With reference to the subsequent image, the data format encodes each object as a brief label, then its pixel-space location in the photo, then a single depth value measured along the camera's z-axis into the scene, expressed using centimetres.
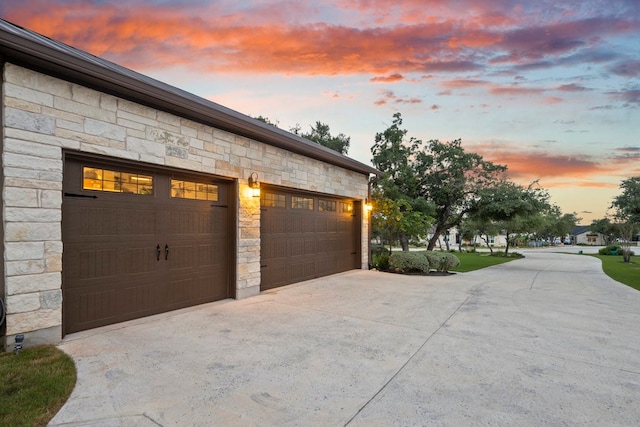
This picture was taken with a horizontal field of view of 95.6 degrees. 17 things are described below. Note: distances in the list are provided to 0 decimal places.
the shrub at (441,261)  1096
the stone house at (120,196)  346
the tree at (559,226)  3849
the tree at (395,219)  1175
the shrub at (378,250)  1476
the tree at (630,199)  1020
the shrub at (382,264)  1116
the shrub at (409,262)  1045
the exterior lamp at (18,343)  331
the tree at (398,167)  1502
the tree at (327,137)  2505
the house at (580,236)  7900
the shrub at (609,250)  2820
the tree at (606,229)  3152
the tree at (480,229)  2911
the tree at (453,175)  1550
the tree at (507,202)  1395
